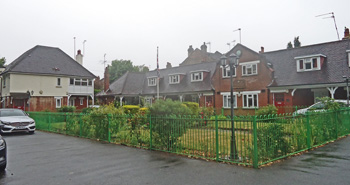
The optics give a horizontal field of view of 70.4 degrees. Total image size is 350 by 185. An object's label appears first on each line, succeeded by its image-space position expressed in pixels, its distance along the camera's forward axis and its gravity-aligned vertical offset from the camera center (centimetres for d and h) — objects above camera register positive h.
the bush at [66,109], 2716 -89
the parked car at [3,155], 648 -140
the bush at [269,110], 1839 -84
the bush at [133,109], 1875 -68
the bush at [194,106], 1865 -50
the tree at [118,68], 6431 +849
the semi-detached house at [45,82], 3167 +265
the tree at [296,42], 4291 +979
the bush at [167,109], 897 -33
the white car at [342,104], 1559 -42
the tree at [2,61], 4986 +825
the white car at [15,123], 1437 -125
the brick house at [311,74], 2081 +220
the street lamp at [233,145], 712 -133
